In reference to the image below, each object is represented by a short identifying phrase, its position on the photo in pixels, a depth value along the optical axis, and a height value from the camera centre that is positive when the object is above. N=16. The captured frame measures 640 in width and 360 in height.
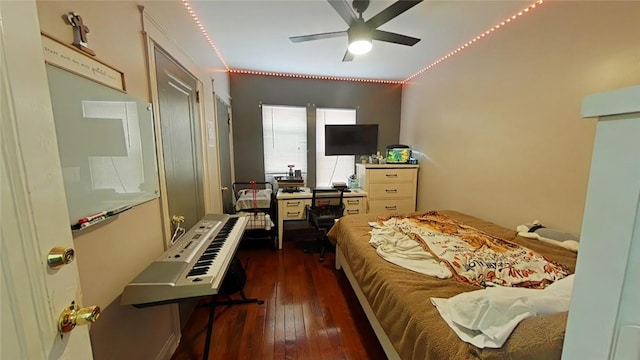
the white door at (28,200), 0.42 -0.09
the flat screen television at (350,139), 3.73 +0.21
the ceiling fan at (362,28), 1.64 +1.00
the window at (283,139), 3.79 +0.22
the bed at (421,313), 0.78 -0.73
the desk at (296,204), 3.23 -0.73
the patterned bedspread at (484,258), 1.27 -0.65
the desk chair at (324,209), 2.99 -0.77
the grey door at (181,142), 1.52 +0.08
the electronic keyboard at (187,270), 1.06 -0.61
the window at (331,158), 3.94 -0.10
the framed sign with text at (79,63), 0.76 +0.34
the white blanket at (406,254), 1.39 -0.69
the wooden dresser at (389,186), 3.46 -0.51
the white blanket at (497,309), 0.84 -0.60
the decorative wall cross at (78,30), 0.85 +0.47
